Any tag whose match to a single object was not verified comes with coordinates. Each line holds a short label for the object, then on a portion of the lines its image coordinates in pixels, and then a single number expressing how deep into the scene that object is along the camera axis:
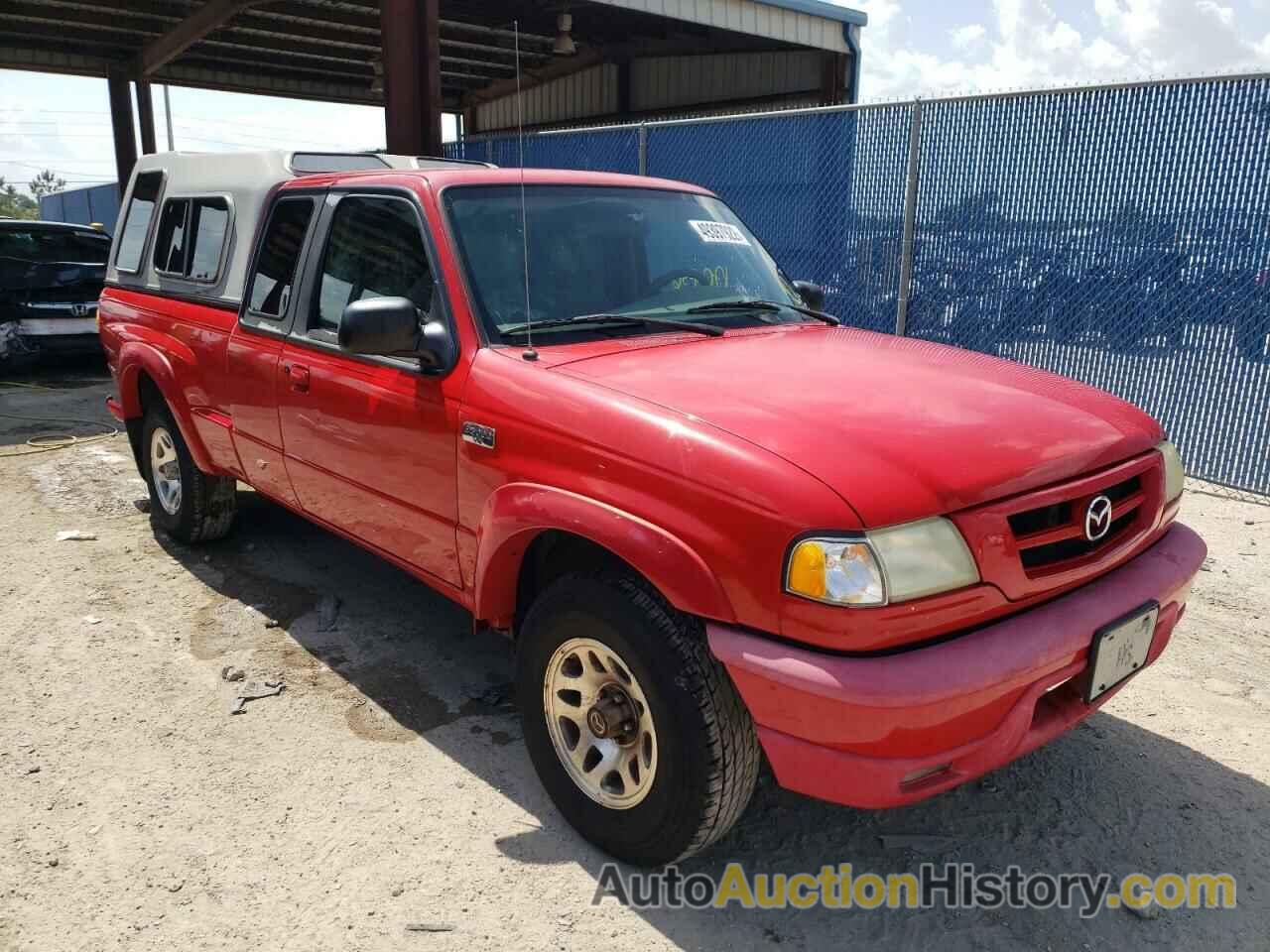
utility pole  24.44
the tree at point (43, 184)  75.62
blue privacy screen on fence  5.93
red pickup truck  2.15
